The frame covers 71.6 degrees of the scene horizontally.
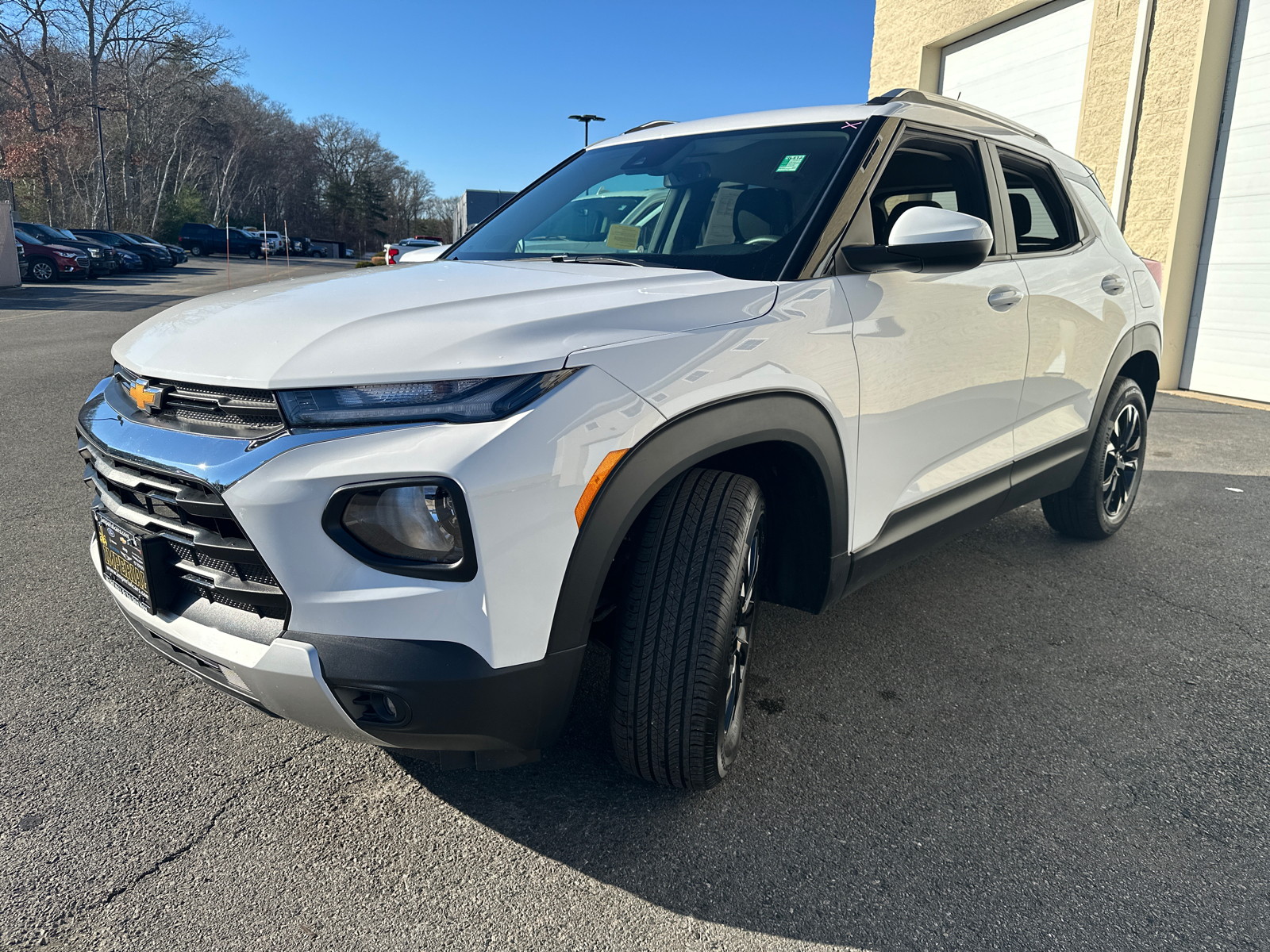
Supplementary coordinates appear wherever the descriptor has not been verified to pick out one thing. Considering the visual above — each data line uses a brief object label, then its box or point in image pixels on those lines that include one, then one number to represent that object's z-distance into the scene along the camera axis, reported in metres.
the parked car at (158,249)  36.31
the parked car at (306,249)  60.31
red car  24.56
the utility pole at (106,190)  43.68
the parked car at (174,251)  37.47
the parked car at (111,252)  28.39
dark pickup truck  50.53
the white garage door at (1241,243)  8.88
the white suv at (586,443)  1.63
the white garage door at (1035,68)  10.57
